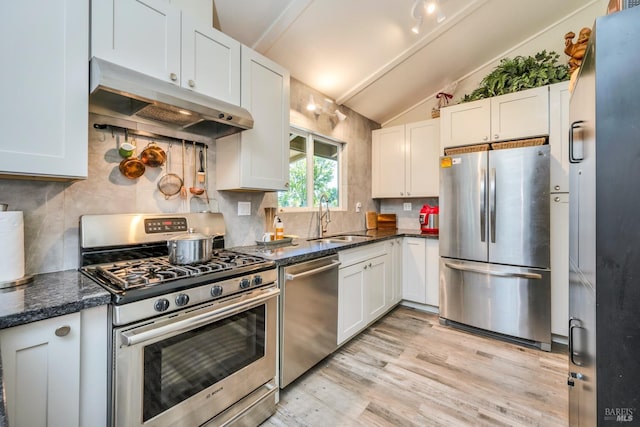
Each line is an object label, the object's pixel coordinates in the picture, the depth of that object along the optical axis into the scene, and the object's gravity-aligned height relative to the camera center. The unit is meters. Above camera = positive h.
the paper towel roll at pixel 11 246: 1.09 -0.13
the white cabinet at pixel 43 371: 0.85 -0.52
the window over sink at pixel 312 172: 2.88 +0.50
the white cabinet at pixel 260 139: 1.90 +0.56
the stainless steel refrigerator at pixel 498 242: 2.38 -0.26
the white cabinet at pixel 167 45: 1.29 +0.92
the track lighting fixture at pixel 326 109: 2.81 +1.19
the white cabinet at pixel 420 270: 3.09 -0.66
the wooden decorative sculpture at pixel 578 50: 1.84 +1.16
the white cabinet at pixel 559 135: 2.44 +0.72
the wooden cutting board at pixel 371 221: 3.84 -0.10
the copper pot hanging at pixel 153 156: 1.67 +0.37
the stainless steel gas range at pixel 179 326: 1.07 -0.51
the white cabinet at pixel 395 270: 3.06 -0.65
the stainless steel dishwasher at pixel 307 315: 1.74 -0.71
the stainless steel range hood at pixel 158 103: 1.21 +0.58
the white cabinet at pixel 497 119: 2.56 +0.97
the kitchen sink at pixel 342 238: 2.78 -0.27
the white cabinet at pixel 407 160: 3.40 +0.72
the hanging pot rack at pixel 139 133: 1.53 +0.50
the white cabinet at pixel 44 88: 1.04 +0.52
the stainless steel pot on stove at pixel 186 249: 1.46 -0.19
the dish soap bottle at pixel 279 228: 2.39 -0.12
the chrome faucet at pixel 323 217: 3.09 -0.03
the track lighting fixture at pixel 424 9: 2.13 +1.66
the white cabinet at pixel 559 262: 2.42 -0.44
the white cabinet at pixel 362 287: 2.29 -0.70
